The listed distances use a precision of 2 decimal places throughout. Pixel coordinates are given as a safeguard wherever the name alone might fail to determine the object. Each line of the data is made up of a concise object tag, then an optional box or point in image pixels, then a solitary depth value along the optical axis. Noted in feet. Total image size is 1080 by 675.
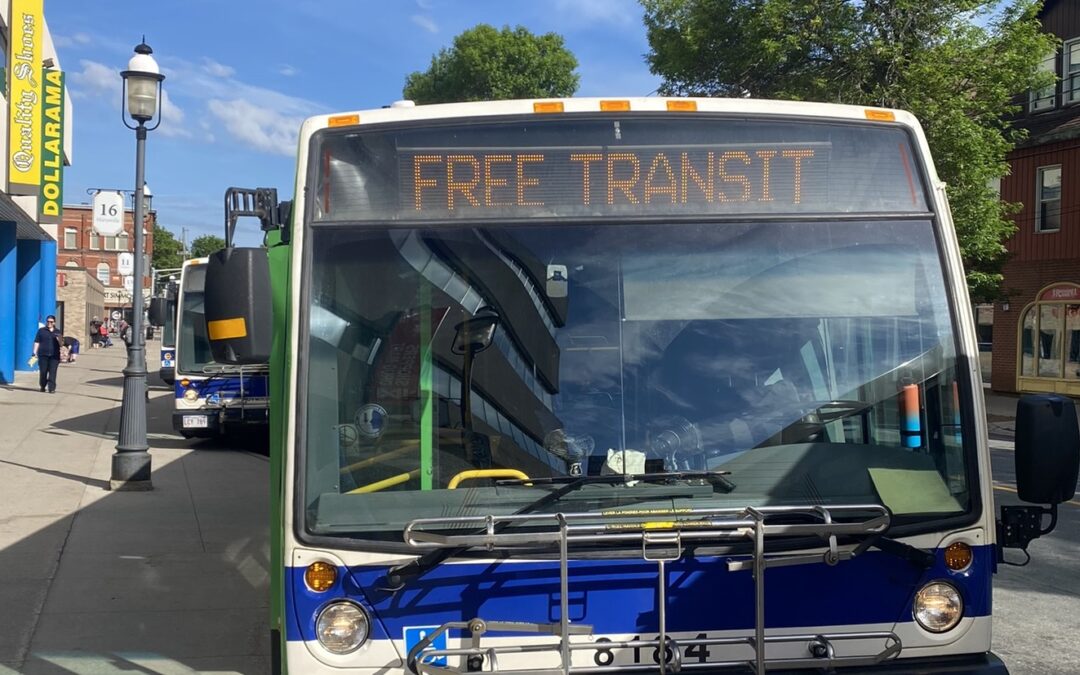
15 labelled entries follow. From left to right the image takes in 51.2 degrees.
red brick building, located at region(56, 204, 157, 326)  299.38
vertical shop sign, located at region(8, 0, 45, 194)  78.07
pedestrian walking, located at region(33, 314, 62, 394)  85.61
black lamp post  41.09
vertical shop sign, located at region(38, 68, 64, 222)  81.41
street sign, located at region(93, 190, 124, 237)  102.47
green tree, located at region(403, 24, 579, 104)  165.48
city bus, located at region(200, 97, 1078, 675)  12.01
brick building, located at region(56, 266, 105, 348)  208.85
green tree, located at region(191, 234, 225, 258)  384.45
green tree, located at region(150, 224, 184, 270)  361.92
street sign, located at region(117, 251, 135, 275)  143.84
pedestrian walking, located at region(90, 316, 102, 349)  218.38
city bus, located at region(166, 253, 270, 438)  55.57
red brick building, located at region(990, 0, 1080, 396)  95.35
